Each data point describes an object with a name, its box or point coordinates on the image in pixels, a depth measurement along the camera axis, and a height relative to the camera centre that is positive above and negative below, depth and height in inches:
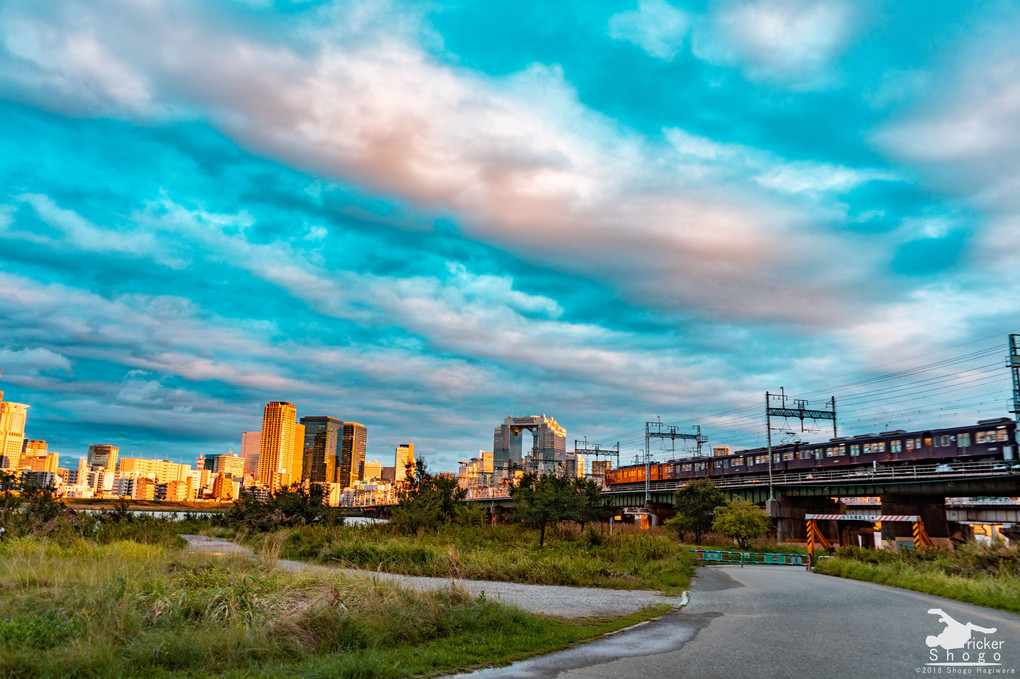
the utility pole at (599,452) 4221.0 +162.3
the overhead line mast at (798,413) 2469.2 +265.3
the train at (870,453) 1851.6 +105.3
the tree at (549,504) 1488.7 -63.8
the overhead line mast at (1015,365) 1816.3 +339.2
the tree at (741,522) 1843.0 -112.6
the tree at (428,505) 1513.3 -76.5
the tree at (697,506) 2048.5 -79.7
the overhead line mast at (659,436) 3115.7 +221.6
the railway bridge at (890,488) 1796.3 -12.6
